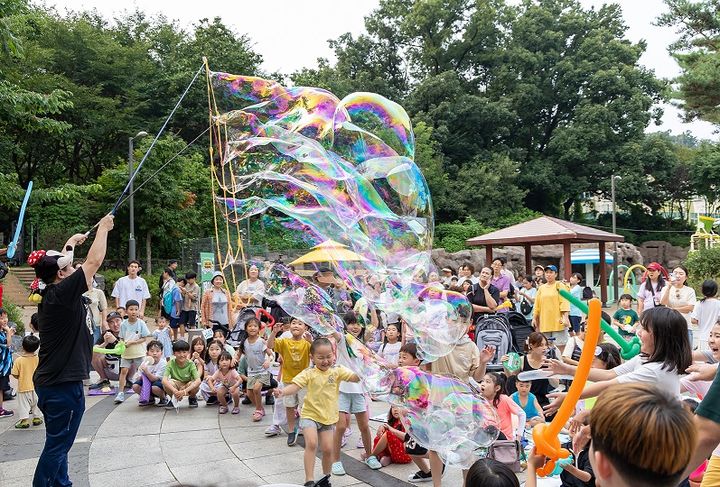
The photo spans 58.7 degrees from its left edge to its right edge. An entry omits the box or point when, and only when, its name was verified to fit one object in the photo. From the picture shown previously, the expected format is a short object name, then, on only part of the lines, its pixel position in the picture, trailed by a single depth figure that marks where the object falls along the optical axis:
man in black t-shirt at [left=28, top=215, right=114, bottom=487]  4.49
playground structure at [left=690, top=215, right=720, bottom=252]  27.88
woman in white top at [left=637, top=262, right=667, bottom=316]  10.61
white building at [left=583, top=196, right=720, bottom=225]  44.56
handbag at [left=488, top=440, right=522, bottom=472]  5.21
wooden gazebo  19.61
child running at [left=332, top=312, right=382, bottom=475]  5.89
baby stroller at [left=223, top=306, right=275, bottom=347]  9.08
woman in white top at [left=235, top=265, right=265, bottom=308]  8.24
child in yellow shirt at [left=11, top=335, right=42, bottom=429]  7.46
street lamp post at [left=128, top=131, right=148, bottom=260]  21.72
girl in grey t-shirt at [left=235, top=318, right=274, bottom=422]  7.93
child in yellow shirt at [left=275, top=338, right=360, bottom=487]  5.25
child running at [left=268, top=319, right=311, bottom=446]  6.70
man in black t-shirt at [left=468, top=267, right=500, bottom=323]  9.62
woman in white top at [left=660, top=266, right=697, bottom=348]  9.59
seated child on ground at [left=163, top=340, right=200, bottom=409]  8.23
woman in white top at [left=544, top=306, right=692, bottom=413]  3.28
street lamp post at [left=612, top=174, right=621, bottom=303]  25.05
